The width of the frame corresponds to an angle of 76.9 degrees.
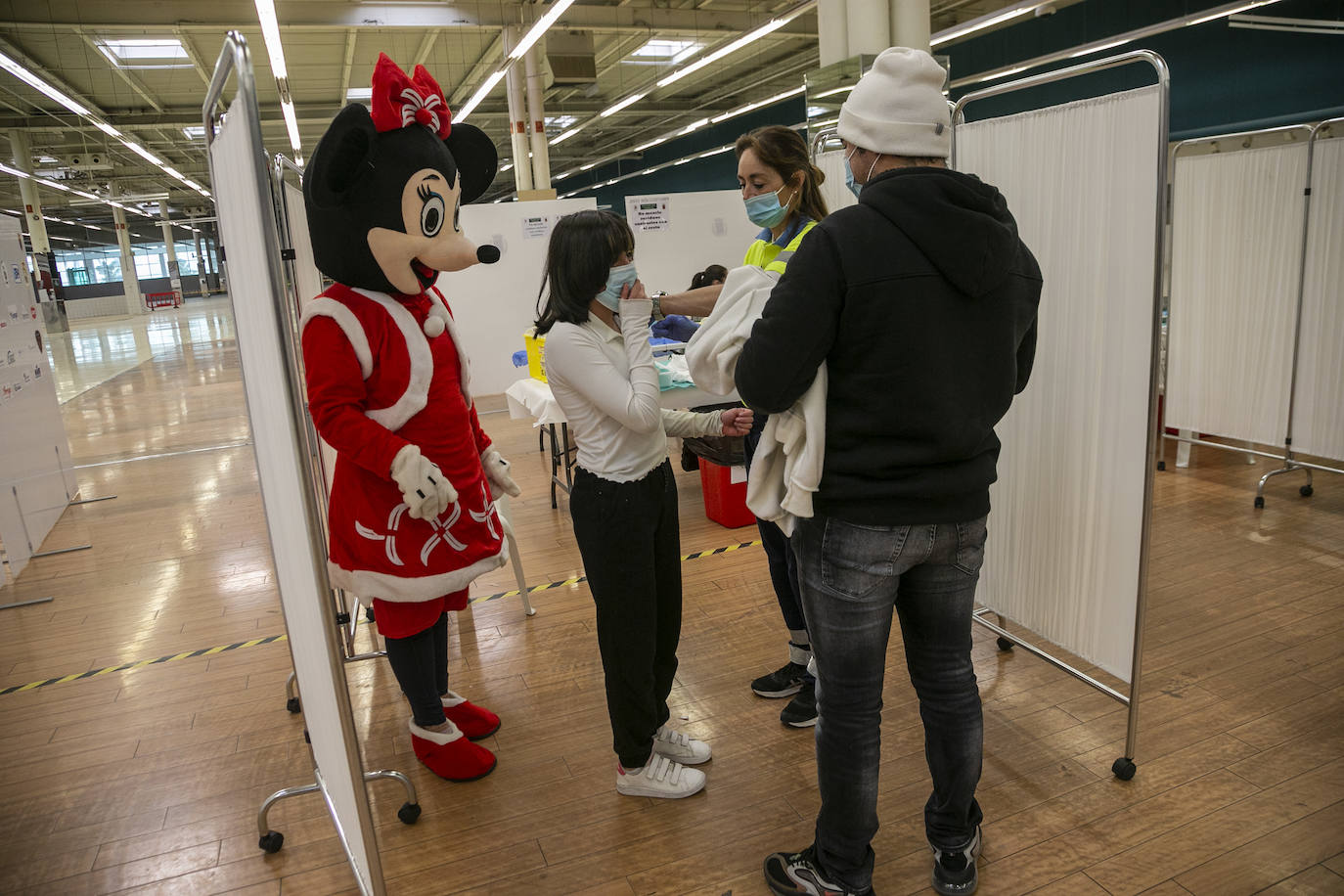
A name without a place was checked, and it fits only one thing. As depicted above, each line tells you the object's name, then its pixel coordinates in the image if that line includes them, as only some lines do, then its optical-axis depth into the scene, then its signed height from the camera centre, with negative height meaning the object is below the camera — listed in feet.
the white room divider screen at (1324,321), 13.15 -1.39
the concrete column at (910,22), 17.76 +4.87
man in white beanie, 4.41 -0.74
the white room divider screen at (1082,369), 6.38 -0.98
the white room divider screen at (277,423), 3.74 -0.63
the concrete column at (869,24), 17.34 +4.76
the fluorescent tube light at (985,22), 24.06 +6.89
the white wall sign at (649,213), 26.04 +1.89
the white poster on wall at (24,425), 14.05 -1.94
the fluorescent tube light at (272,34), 19.53 +6.67
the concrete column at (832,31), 17.96 +4.88
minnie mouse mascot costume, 6.02 -0.63
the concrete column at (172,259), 87.23 +5.46
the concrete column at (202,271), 124.93 +4.86
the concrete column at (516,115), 36.91 +7.27
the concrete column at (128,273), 81.86 +3.76
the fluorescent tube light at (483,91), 31.31 +7.43
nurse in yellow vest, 6.64 +0.59
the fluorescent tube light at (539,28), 21.94 +7.18
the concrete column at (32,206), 53.06 +7.98
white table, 12.50 -1.90
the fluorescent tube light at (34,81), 22.36 +6.70
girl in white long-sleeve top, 5.93 -1.15
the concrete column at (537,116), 36.88 +7.33
